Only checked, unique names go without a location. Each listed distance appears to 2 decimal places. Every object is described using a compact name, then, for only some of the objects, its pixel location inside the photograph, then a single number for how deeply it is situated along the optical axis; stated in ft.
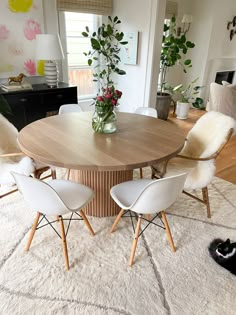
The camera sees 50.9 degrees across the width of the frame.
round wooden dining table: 5.18
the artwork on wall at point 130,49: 12.55
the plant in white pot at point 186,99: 16.84
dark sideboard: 10.36
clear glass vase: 6.33
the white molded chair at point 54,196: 4.55
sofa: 14.74
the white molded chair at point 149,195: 4.68
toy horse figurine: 10.56
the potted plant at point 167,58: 15.07
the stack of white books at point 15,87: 10.30
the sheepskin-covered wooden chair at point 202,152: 6.53
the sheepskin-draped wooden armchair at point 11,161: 6.60
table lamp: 10.34
